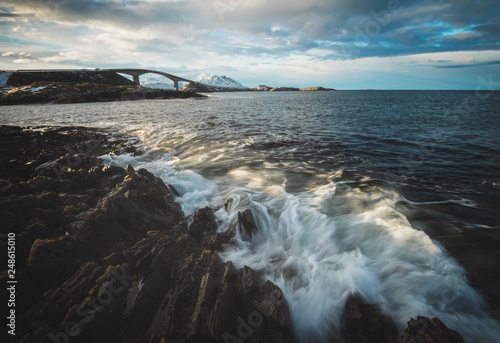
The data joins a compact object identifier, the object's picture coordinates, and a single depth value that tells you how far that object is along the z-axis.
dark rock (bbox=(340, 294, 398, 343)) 3.94
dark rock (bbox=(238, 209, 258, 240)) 6.74
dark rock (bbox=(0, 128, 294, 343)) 3.85
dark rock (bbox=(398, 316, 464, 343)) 3.37
